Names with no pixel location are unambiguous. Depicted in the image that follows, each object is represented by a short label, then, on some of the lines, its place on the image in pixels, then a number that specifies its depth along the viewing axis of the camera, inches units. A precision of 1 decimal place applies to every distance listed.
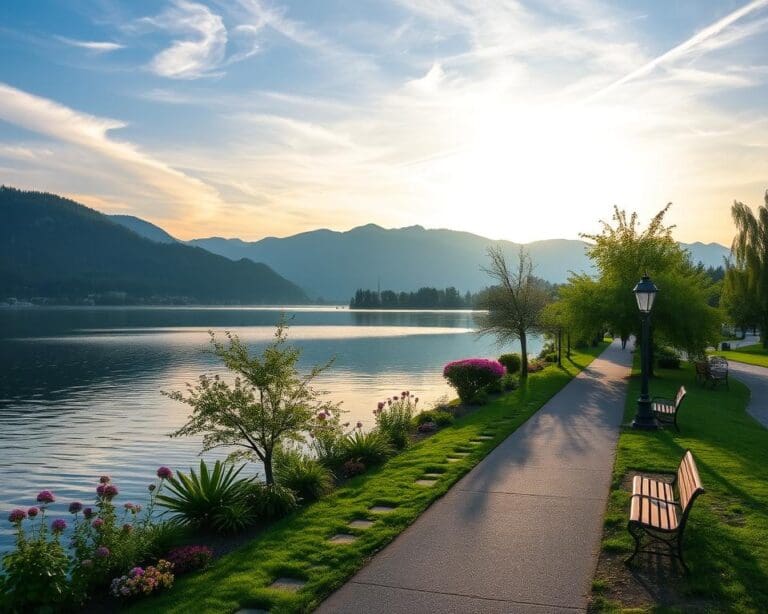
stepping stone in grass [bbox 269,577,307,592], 260.6
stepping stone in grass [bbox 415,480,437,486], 416.5
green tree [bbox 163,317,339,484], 403.2
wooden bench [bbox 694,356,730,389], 1023.6
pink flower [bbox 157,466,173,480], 294.9
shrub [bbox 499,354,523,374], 1311.5
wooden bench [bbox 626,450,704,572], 264.7
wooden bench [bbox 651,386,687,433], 593.7
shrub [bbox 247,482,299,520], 371.2
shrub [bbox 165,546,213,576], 291.1
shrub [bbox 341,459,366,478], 466.6
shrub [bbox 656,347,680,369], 1353.3
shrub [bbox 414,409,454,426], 682.8
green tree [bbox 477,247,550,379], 1363.2
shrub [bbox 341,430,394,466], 496.7
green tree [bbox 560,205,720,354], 1080.2
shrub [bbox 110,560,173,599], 260.1
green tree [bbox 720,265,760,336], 1844.2
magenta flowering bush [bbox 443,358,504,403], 885.8
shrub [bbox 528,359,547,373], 1367.1
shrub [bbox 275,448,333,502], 404.5
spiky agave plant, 354.0
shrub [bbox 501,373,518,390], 1003.4
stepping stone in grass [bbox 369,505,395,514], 357.6
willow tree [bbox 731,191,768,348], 1795.0
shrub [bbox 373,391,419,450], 560.7
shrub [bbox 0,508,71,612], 243.8
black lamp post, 611.8
